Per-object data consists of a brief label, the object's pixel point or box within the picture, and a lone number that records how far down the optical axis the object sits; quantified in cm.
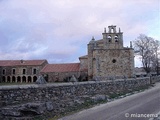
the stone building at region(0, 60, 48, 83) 5255
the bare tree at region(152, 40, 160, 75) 4516
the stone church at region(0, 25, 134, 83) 3634
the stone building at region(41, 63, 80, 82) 4071
